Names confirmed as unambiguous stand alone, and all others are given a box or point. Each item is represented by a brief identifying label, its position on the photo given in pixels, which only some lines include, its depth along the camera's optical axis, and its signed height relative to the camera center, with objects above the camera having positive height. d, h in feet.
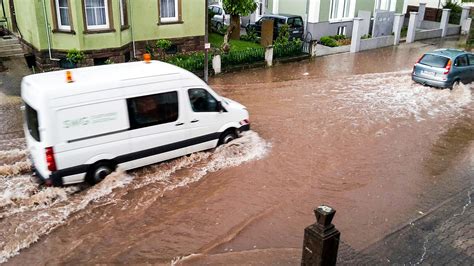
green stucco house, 54.08 -5.47
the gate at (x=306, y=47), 72.79 -9.52
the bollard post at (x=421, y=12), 101.19 -5.17
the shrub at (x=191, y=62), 57.82 -9.93
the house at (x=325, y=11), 80.18 -4.39
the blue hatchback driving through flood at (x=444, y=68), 53.06 -9.23
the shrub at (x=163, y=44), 62.13 -8.15
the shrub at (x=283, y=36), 69.82 -7.76
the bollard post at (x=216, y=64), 60.03 -10.30
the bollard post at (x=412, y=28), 88.89 -7.62
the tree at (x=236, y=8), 64.54 -3.20
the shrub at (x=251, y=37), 79.77 -8.87
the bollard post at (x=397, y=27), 87.81 -7.35
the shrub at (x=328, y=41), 79.00 -9.37
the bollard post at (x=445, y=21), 98.99 -6.76
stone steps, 62.59 -9.17
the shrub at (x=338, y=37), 82.48 -8.88
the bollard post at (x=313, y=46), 72.14 -9.37
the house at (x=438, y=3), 112.18 -3.32
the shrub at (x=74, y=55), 53.62 -8.48
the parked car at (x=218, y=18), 86.99 -6.39
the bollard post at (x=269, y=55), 65.76 -9.85
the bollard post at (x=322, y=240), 17.10 -9.65
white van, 27.22 -8.66
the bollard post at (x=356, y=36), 77.97 -8.20
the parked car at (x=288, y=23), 76.69 -6.28
